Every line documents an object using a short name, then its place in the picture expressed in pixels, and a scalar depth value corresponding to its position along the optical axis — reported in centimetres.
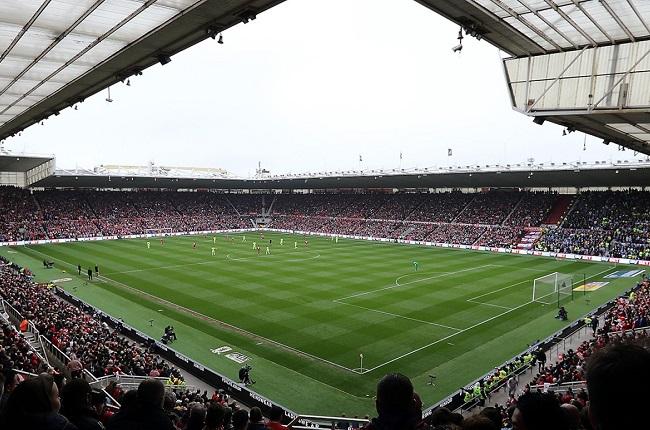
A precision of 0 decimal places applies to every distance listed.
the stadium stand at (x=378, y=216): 5191
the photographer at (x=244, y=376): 1730
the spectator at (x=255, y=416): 598
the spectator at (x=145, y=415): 378
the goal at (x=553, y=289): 3052
